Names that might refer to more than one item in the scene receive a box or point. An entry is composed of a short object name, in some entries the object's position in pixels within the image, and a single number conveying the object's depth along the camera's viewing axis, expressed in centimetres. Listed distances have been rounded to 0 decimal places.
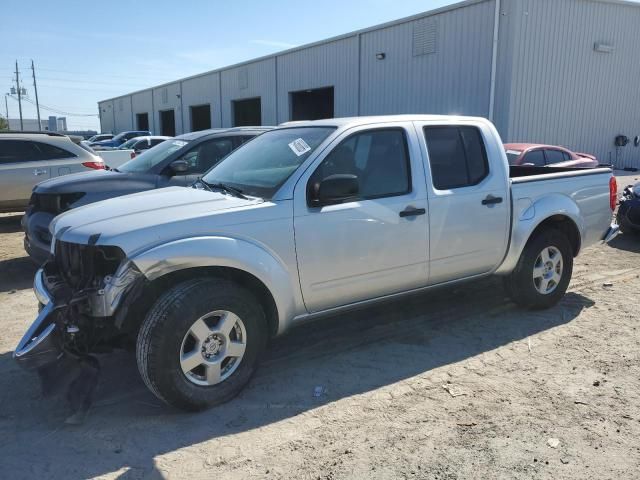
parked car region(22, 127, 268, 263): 625
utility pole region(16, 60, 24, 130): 7172
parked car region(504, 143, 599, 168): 1170
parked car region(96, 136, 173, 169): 1363
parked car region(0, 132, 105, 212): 927
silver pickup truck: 332
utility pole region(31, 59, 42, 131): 7759
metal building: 1728
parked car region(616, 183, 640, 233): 867
